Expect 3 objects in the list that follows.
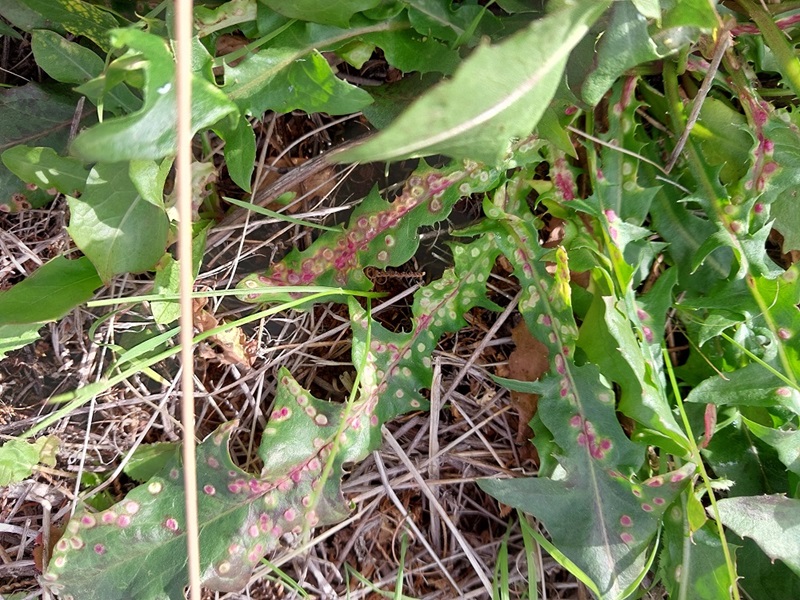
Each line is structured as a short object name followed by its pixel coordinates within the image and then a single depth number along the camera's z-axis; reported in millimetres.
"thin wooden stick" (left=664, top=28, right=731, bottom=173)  256
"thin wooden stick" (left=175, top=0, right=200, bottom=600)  181
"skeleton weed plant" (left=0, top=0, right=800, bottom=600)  250
